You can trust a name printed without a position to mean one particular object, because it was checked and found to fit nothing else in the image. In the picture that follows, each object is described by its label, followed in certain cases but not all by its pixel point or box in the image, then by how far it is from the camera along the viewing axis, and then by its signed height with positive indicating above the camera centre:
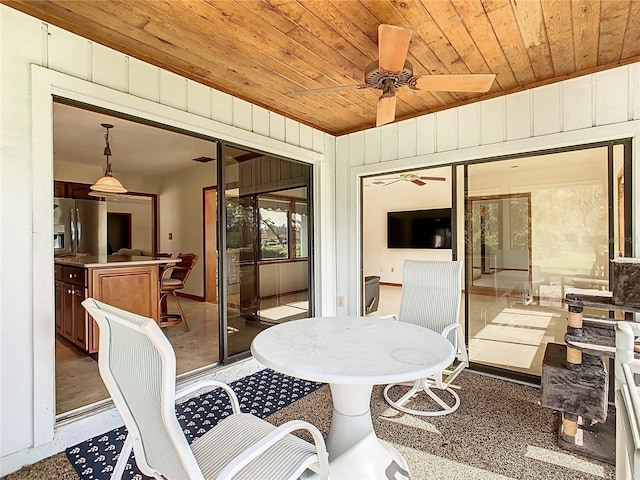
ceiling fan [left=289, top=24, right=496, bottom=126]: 1.84 +0.99
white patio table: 1.33 -0.51
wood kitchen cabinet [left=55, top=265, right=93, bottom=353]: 3.23 -0.65
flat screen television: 5.79 +0.19
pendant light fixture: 4.53 +0.76
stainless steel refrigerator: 5.78 +0.27
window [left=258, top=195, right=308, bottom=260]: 3.64 +0.13
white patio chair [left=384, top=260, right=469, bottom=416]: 2.45 -0.53
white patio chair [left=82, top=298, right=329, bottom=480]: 0.90 -0.57
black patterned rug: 1.86 -1.22
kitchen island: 3.16 -0.47
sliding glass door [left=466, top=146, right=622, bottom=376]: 2.72 -0.09
